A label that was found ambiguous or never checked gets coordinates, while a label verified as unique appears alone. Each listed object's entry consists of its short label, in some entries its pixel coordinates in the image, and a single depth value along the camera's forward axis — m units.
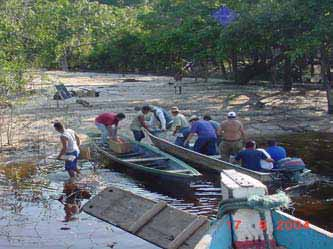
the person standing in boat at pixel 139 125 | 16.89
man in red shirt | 16.83
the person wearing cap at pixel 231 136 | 14.33
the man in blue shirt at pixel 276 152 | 13.23
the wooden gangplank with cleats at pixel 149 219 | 7.94
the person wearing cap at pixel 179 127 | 16.55
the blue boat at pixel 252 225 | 6.03
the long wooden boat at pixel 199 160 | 12.41
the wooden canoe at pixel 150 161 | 13.41
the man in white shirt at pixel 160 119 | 17.23
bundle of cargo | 16.11
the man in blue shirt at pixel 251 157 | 12.94
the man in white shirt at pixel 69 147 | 13.27
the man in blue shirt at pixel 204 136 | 14.98
